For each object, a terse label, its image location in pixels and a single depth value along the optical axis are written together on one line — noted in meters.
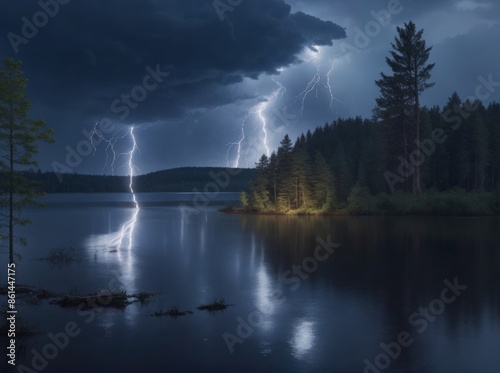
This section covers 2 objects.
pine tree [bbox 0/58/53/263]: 17.22
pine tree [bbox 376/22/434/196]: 63.04
